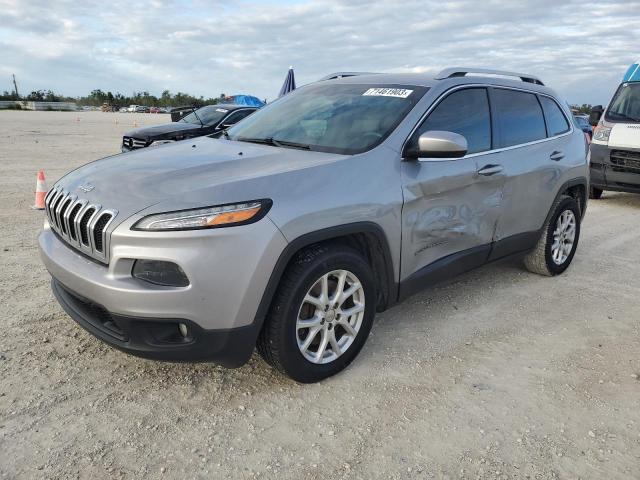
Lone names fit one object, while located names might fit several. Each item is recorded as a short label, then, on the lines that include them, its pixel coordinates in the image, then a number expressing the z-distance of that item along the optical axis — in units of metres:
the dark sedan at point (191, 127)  10.48
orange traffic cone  7.00
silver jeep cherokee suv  2.53
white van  8.54
